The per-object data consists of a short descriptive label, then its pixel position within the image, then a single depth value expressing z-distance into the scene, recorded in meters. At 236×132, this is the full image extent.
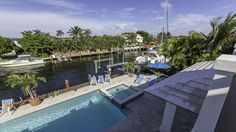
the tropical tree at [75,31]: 32.74
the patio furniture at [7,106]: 6.29
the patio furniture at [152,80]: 8.81
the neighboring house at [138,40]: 43.29
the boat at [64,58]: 25.51
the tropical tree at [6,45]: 27.48
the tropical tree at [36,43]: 26.55
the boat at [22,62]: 22.24
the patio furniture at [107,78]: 10.06
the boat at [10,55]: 30.03
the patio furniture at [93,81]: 9.36
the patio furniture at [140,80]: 9.35
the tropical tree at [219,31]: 6.61
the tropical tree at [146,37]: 49.37
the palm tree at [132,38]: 42.66
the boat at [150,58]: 15.67
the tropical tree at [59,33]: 48.41
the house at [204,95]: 1.51
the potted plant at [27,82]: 6.60
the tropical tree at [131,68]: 11.18
